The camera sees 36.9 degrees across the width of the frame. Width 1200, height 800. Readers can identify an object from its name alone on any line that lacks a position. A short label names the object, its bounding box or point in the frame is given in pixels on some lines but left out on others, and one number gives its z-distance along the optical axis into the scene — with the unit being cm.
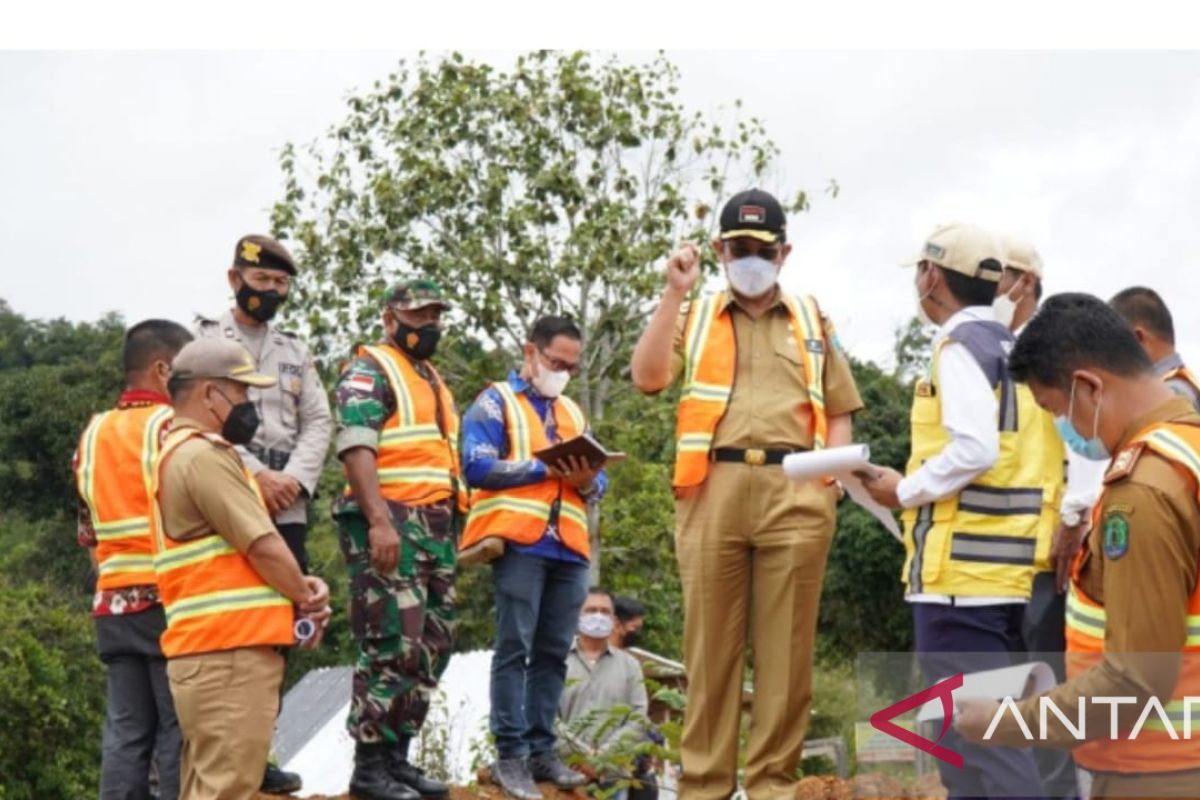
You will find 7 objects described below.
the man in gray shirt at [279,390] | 826
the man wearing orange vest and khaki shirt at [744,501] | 738
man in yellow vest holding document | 631
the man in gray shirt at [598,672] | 1109
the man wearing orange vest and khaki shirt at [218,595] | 671
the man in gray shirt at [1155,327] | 745
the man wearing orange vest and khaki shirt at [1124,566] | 426
